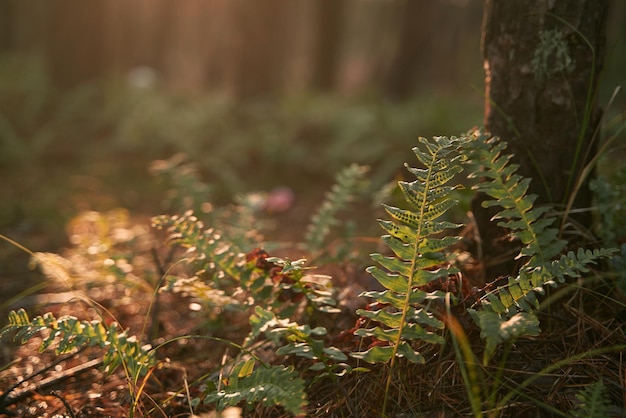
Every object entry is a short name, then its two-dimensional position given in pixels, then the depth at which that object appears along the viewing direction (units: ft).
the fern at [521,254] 2.80
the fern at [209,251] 3.31
